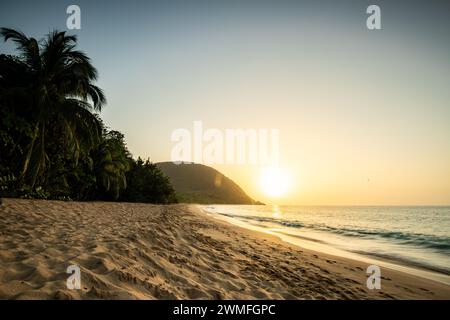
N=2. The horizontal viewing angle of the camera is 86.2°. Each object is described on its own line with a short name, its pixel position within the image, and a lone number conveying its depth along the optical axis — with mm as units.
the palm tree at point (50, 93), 13719
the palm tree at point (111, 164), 30906
